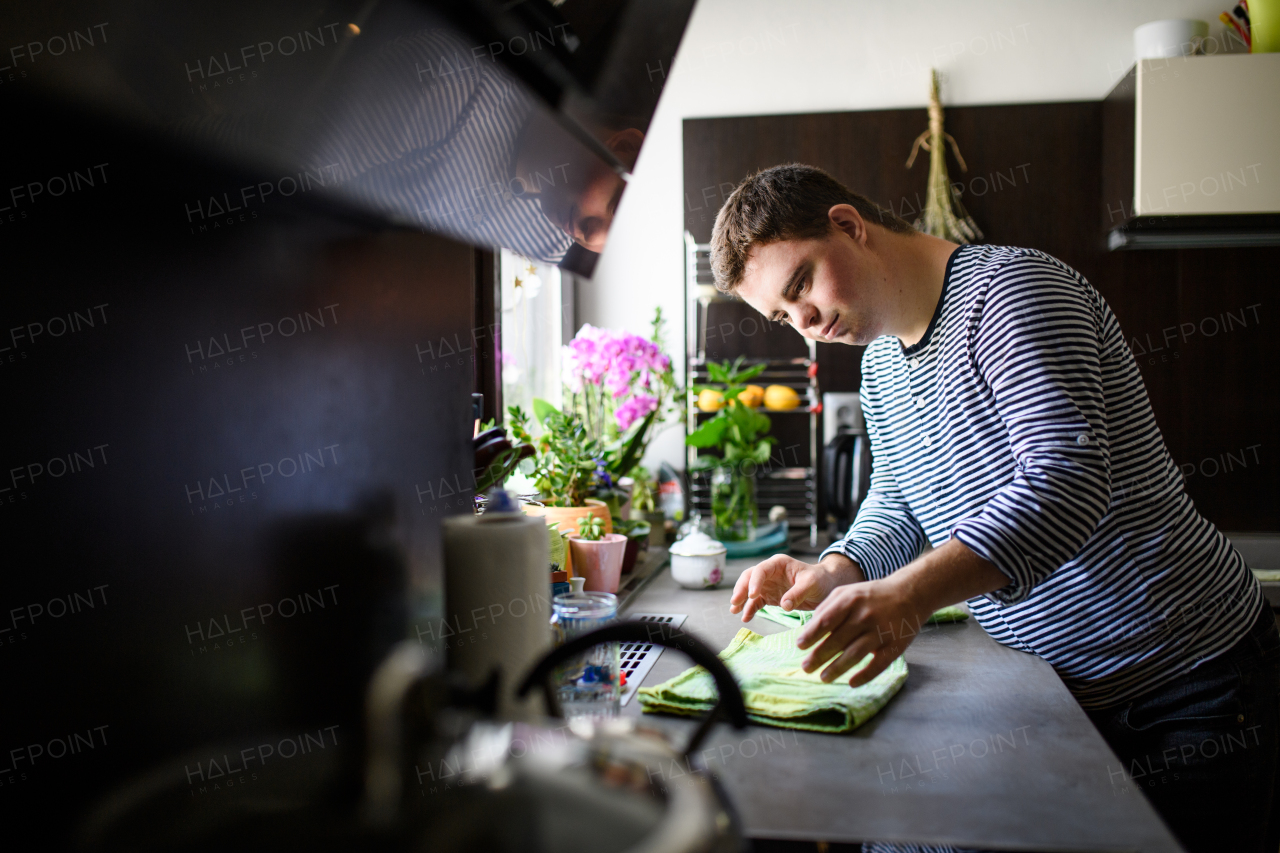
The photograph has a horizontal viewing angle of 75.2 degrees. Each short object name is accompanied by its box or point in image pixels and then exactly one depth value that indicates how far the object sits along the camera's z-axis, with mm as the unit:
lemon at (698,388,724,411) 2414
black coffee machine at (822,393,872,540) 2117
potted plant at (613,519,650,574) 1796
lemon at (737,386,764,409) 2695
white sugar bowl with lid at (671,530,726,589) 1622
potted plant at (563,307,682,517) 1968
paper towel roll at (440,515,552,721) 735
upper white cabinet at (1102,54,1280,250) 2502
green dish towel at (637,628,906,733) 887
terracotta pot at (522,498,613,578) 1548
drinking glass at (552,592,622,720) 875
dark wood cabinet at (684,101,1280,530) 2764
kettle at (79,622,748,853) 358
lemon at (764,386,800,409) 2754
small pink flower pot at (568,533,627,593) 1480
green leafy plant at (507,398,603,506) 1712
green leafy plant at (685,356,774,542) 2033
